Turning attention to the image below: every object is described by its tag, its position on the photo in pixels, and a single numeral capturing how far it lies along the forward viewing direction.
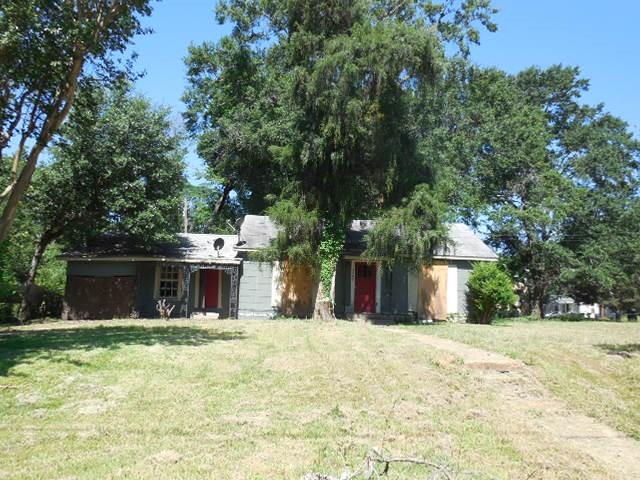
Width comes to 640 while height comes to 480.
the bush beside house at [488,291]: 21.73
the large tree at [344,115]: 18.41
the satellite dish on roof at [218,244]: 22.12
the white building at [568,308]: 62.84
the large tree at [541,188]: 31.69
